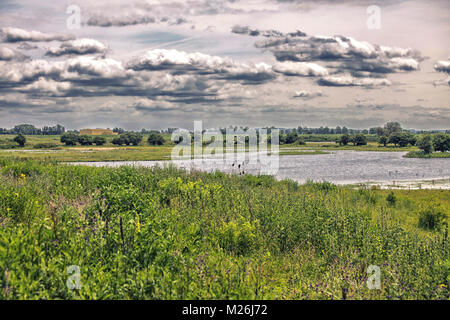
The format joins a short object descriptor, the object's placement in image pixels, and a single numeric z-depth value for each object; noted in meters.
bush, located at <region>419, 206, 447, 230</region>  15.77
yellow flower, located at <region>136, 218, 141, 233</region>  6.57
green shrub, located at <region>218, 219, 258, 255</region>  8.76
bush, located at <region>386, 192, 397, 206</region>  21.06
